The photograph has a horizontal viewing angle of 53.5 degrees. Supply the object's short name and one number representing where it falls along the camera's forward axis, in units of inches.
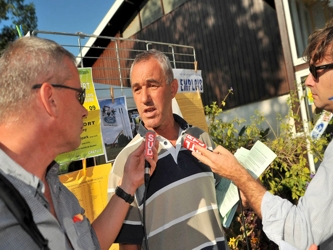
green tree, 481.7
